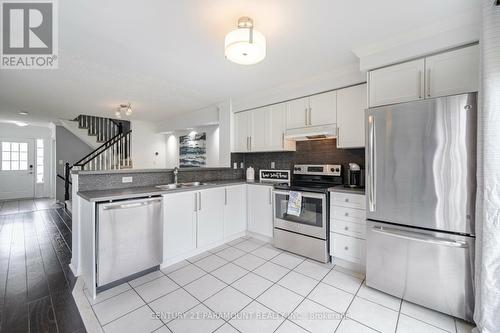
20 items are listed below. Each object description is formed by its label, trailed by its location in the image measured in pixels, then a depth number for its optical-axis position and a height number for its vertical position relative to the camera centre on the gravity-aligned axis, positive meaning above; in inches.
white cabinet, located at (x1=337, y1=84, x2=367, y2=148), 100.6 +24.4
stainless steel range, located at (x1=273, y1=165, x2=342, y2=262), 103.7 -26.3
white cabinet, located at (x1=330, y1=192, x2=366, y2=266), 93.7 -28.8
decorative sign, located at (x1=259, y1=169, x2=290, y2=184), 133.9 -7.4
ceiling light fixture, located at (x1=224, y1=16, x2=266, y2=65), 61.6 +36.5
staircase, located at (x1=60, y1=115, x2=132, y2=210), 220.2 +23.0
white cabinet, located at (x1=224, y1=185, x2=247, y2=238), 127.6 -28.9
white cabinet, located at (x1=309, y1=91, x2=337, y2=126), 109.7 +30.7
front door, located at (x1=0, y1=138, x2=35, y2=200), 253.9 -5.8
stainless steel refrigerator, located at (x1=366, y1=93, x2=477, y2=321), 64.6 -12.0
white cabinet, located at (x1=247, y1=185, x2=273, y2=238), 127.1 -28.0
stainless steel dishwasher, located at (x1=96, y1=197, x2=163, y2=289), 78.3 -29.8
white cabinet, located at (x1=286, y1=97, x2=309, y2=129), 120.3 +30.9
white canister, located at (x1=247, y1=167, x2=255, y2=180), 152.0 -5.8
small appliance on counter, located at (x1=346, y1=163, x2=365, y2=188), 103.2 -5.8
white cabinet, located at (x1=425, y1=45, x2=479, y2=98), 66.7 +31.4
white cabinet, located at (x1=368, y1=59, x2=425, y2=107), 76.1 +31.7
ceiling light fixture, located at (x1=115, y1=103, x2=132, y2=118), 171.9 +49.2
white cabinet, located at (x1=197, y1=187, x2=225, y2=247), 113.3 -29.0
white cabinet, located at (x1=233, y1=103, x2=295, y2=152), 133.2 +24.3
